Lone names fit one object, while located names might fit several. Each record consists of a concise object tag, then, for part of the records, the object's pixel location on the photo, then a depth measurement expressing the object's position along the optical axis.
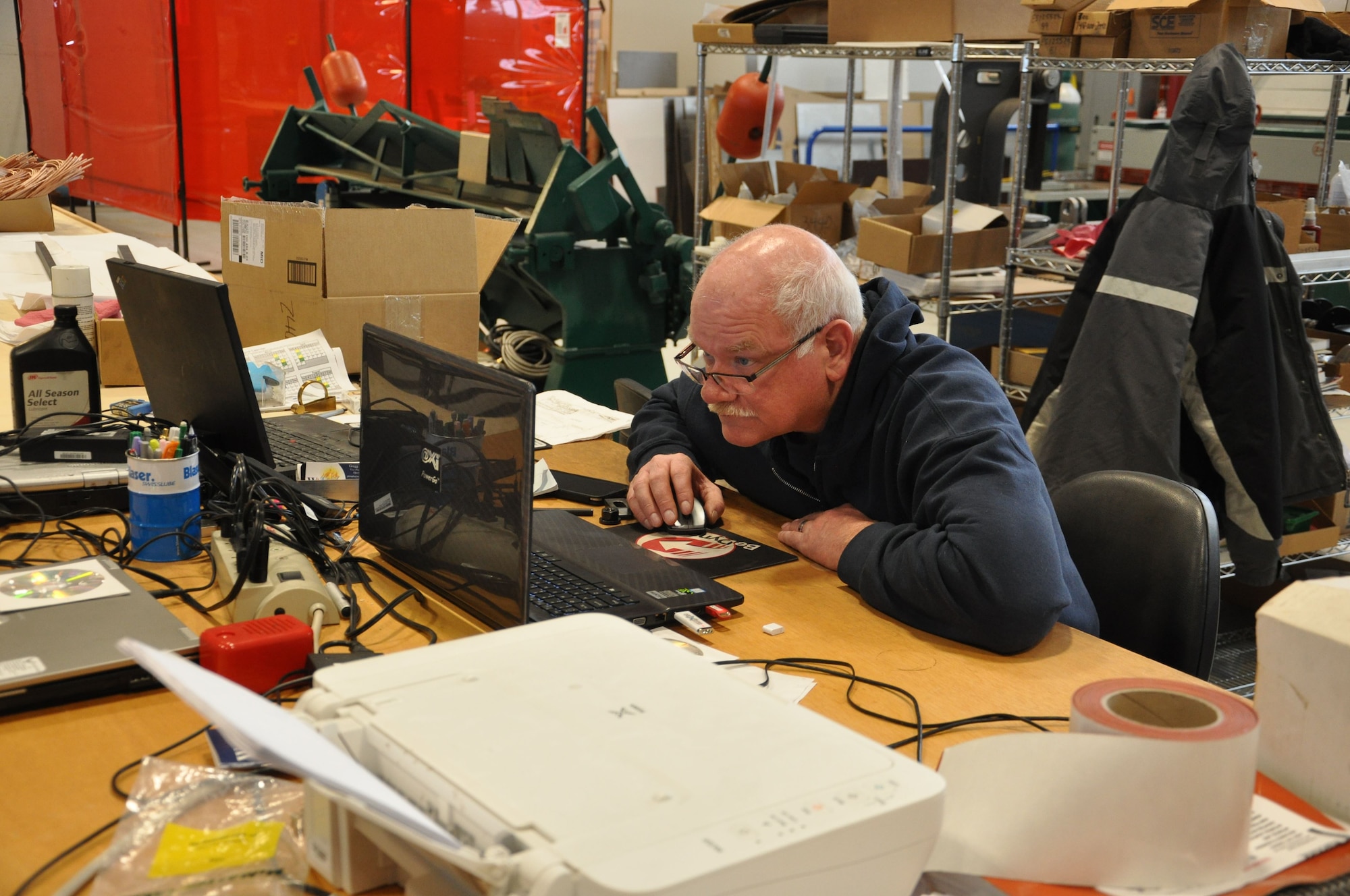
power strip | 1.33
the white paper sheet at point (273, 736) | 0.67
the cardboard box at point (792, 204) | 3.66
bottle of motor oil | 1.92
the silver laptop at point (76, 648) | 1.14
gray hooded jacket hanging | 2.39
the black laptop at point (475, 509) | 1.26
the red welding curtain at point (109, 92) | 5.31
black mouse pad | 1.62
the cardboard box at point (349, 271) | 2.45
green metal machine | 3.55
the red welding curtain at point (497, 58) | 6.40
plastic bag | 0.89
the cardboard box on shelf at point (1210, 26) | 2.65
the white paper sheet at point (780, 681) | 1.25
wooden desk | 0.98
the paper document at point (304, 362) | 2.37
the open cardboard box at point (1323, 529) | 2.78
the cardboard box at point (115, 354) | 2.40
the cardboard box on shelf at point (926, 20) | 3.25
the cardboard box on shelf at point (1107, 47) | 2.84
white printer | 0.71
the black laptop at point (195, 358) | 1.56
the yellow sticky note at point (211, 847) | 0.90
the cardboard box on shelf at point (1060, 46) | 2.90
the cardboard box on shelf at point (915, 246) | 3.31
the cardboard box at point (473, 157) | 3.94
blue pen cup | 1.50
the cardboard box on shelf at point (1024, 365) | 3.25
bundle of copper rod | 3.88
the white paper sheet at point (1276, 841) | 0.88
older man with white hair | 1.39
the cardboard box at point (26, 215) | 3.96
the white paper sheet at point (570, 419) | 2.26
